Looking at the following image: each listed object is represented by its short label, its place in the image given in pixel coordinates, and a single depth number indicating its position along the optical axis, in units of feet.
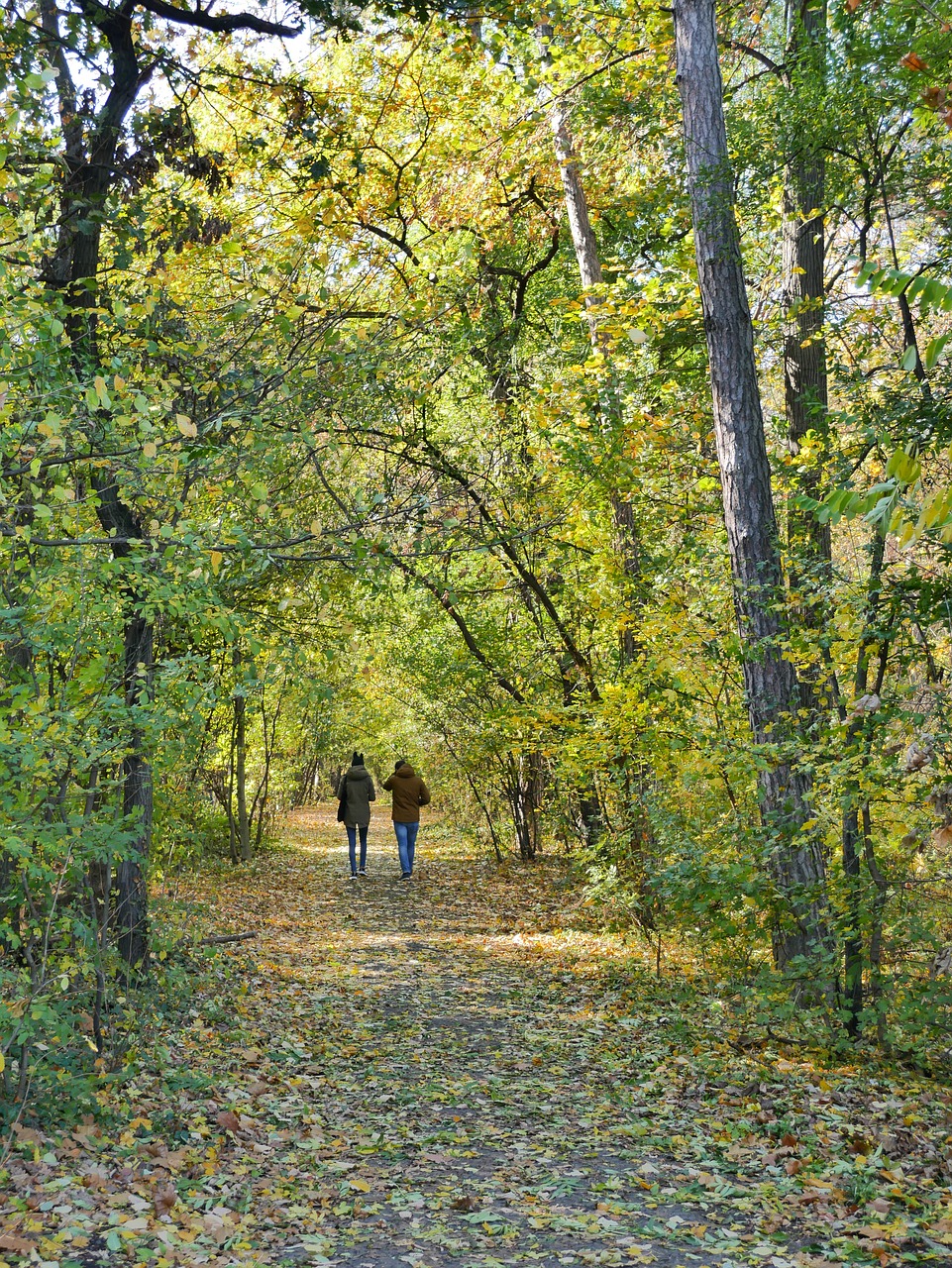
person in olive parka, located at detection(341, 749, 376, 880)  53.21
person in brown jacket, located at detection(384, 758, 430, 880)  51.80
